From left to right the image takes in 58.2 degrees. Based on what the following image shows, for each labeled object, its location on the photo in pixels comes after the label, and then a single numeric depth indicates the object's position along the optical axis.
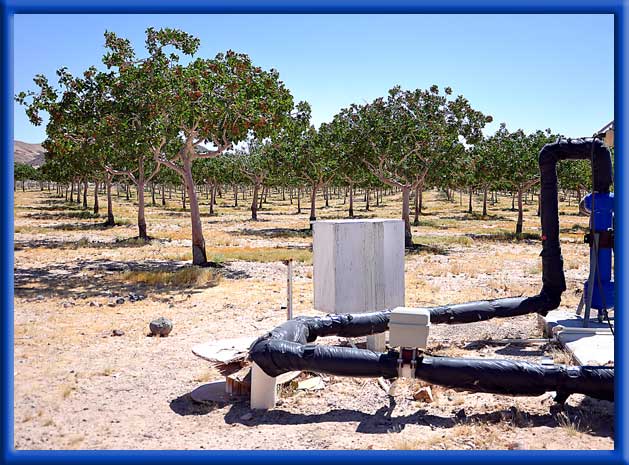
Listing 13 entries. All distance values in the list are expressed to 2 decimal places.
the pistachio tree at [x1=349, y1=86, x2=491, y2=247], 28.56
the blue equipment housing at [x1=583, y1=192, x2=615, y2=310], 9.12
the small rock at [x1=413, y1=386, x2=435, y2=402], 7.36
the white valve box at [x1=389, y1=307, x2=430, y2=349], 6.51
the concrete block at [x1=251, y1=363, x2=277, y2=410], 7.17
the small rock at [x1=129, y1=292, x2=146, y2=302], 14.51
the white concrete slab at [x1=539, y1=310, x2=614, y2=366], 8.03
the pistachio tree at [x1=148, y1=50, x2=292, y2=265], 18.34
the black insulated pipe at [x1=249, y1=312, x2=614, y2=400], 6.64
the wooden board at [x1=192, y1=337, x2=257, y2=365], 8.55
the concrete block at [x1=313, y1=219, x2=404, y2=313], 8.73
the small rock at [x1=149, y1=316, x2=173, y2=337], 10.94
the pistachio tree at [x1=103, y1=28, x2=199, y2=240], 17.83
